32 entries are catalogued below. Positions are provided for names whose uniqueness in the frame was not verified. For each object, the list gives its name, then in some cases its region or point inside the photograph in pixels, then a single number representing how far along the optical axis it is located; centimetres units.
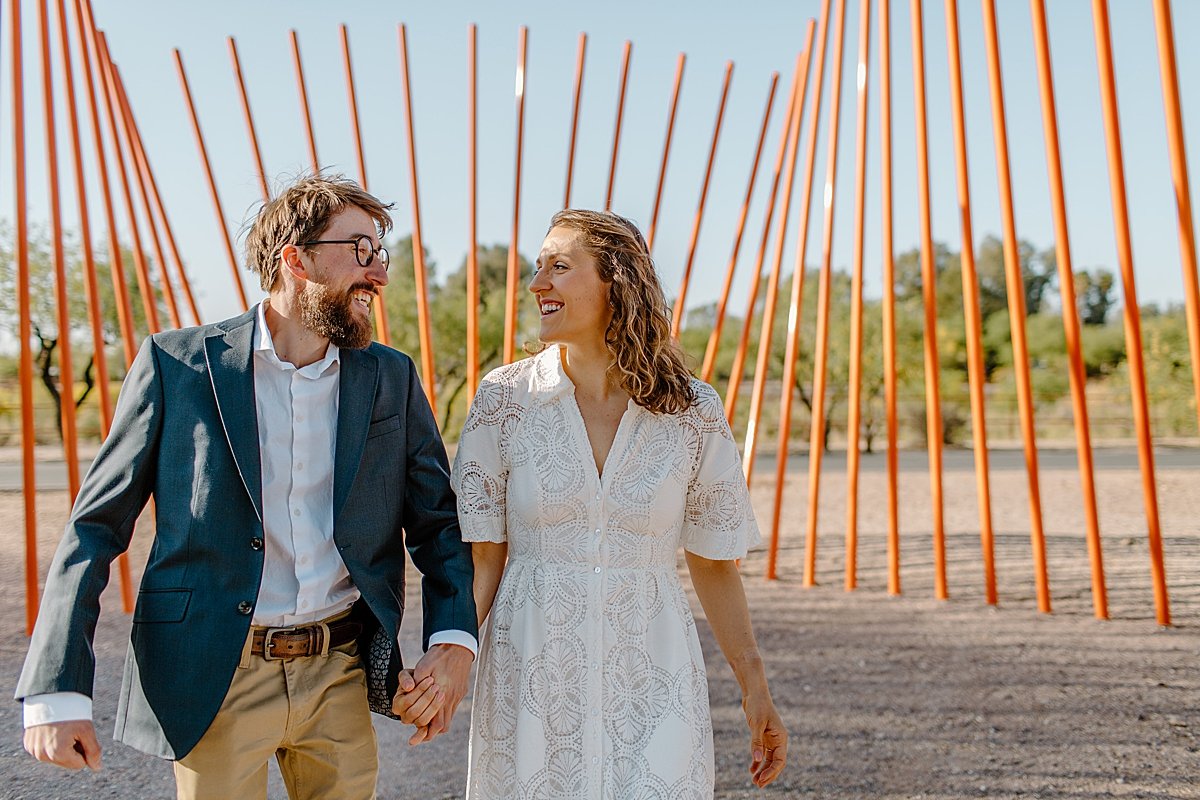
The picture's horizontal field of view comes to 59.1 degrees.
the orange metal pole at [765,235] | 589
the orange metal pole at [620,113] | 586
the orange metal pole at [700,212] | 596
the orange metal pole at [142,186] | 566
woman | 194
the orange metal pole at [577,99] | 589
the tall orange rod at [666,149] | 585
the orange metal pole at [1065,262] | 478
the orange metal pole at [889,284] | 544
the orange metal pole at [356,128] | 577
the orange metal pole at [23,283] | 500
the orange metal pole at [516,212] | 575
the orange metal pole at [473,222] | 589
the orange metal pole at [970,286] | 516
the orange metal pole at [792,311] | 582
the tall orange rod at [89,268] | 534
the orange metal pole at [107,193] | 552
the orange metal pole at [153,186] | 572
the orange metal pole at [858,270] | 554
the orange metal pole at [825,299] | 571
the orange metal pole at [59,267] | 512
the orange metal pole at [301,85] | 590
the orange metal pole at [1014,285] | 497
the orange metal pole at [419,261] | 579
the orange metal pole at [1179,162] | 434
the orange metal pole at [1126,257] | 459
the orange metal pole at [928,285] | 525
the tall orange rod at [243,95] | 585
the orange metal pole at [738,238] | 597
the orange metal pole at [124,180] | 558
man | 183
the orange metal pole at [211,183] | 588
